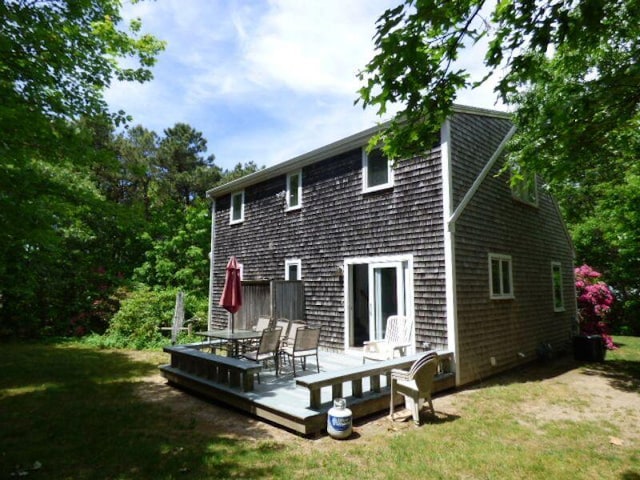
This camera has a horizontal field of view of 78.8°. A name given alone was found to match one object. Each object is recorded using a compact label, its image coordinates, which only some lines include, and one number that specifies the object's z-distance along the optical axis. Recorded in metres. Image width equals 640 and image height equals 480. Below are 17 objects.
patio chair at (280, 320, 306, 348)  8.67
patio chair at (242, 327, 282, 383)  7.34
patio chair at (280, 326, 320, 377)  7.59
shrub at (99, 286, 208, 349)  13.73
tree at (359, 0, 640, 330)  3.56
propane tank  5.29
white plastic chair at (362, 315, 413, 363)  7.89
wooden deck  5.59
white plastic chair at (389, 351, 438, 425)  5.86
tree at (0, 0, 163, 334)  6.04
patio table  8.24
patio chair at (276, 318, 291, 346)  8.77
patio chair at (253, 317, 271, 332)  9.71
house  8.42
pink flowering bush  13.75
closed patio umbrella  9.03
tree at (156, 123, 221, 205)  27.75
